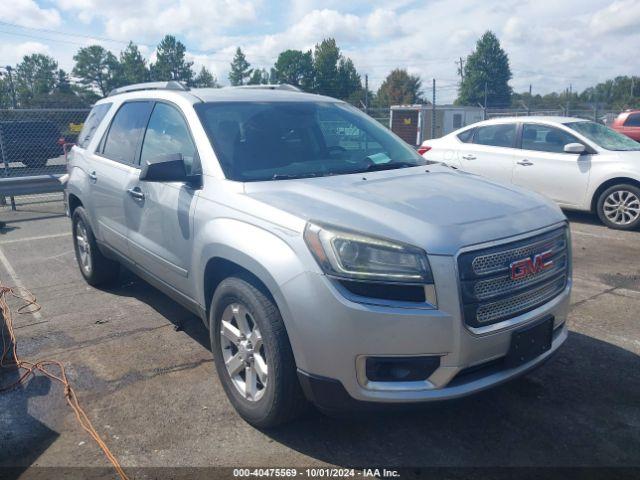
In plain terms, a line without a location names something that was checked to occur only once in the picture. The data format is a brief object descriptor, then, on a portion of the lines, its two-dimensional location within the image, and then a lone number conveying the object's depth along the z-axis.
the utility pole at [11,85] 14.42
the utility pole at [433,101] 17.63
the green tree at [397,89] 79.21
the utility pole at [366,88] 18.96
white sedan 8.02
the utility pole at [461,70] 68.79
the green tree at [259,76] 61.96
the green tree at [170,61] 69.38
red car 16.19
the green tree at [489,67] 80.81
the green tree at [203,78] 63.54
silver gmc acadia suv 2.60
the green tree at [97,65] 70.19
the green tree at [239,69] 73.56
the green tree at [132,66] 68.75
